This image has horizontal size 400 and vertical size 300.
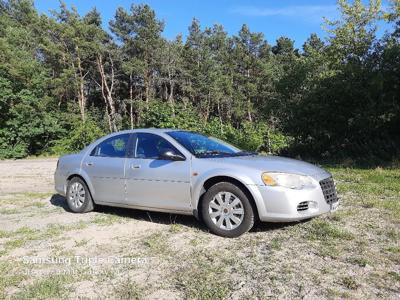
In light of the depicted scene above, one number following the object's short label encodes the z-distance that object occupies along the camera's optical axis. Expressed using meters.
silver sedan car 5.48
